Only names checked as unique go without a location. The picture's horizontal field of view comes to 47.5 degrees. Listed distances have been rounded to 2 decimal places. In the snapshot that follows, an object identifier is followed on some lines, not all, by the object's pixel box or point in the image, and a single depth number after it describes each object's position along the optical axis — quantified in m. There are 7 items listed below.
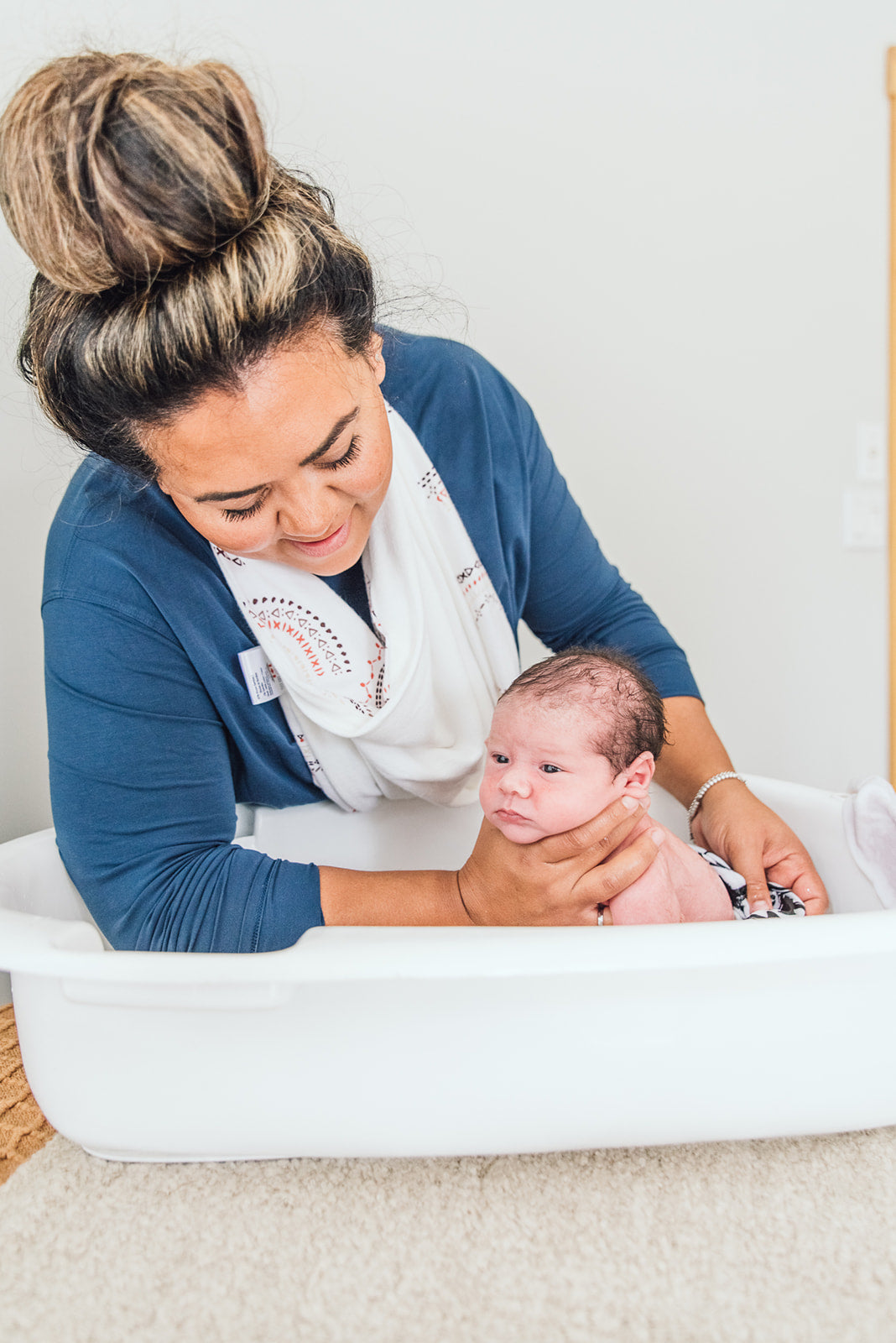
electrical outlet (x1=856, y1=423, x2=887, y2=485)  1.72
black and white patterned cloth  0.91
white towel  0.93
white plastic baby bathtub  0.58
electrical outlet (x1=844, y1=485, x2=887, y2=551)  1.73
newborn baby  0.82
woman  0.61
